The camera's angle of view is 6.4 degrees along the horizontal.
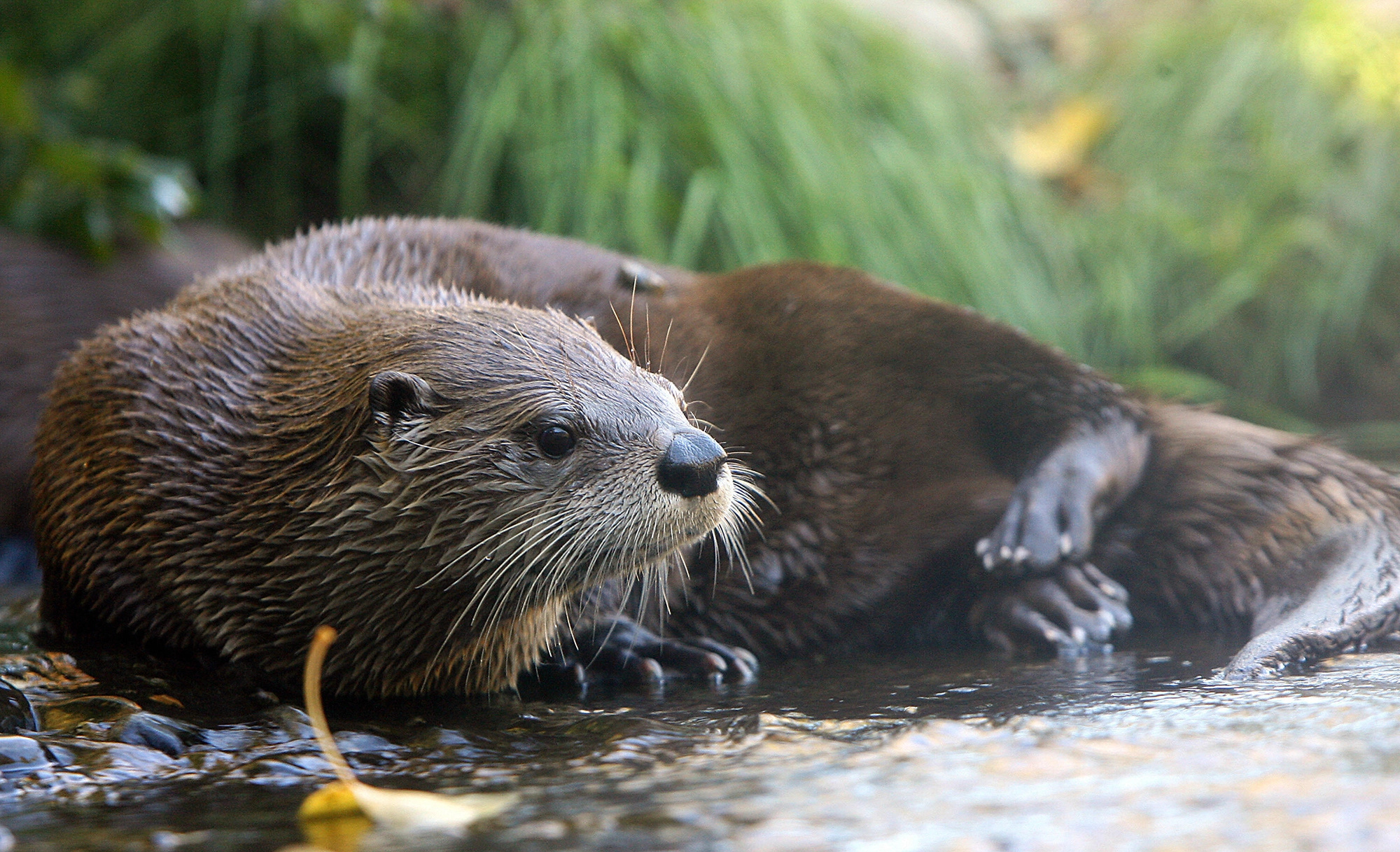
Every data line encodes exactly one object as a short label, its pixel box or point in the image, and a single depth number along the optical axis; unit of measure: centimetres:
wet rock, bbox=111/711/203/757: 383
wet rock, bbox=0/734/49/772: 381
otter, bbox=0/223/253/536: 422
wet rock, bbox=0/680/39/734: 384
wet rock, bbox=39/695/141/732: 385
